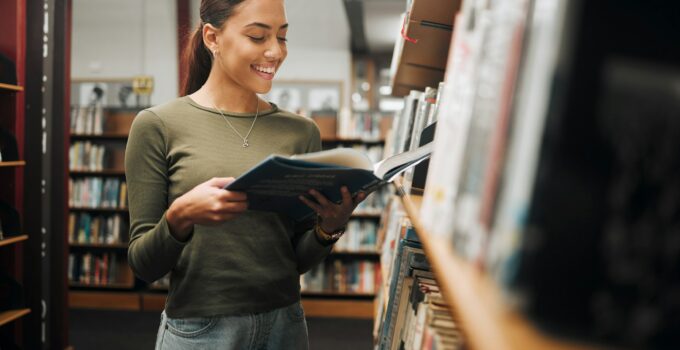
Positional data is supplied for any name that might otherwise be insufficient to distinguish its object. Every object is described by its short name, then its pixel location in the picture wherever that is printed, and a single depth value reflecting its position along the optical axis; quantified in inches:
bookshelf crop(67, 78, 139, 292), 200.5
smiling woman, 47.5
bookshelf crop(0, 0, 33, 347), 117.2
